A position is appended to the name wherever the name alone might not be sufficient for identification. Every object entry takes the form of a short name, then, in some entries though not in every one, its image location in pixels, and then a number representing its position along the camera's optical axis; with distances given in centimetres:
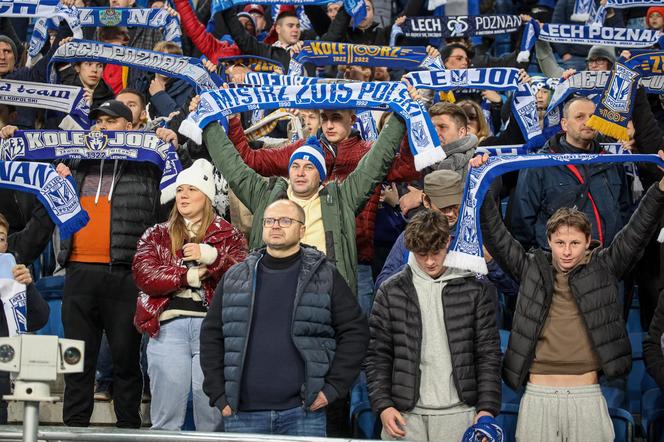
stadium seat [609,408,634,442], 1186
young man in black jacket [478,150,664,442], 1152
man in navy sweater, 1089
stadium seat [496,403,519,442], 1240
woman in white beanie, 1204
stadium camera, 818
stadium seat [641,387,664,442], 1213
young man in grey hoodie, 1135
